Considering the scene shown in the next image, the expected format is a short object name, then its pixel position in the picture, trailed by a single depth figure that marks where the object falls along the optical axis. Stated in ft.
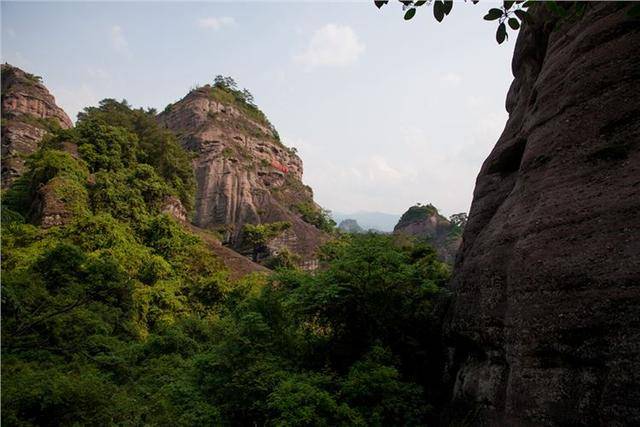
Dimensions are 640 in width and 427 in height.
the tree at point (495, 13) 10.56
